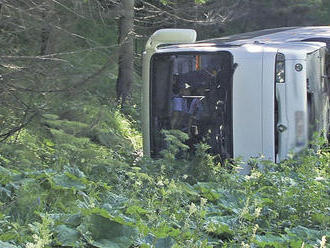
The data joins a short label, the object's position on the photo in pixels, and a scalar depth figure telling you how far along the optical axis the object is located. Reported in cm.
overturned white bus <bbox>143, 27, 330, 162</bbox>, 1460
